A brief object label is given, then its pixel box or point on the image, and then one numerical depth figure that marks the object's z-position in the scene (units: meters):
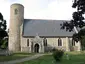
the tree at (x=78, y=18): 8.70
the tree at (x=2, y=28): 17.52
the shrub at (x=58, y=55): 10.67
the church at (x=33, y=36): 24.50
